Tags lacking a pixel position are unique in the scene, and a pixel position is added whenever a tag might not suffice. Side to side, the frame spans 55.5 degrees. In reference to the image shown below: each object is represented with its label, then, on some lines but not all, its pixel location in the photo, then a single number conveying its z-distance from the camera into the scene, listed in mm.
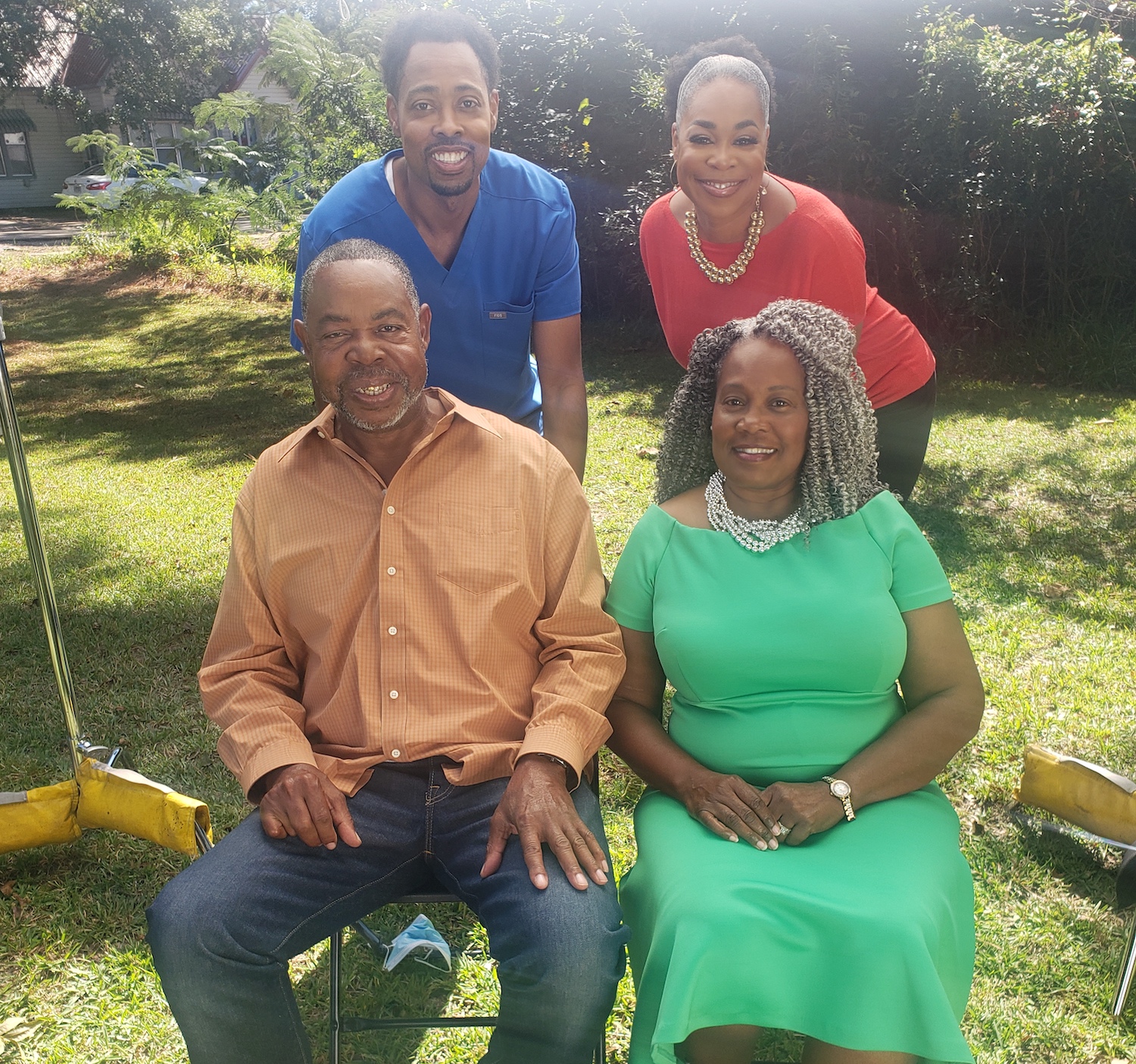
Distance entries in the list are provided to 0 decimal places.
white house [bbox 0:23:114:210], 37188
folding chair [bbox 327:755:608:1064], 2500
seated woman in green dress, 2023
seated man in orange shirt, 2232
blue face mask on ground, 3035
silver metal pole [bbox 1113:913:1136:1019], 2725
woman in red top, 3090
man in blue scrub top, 3074
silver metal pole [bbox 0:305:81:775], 3254
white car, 17022
